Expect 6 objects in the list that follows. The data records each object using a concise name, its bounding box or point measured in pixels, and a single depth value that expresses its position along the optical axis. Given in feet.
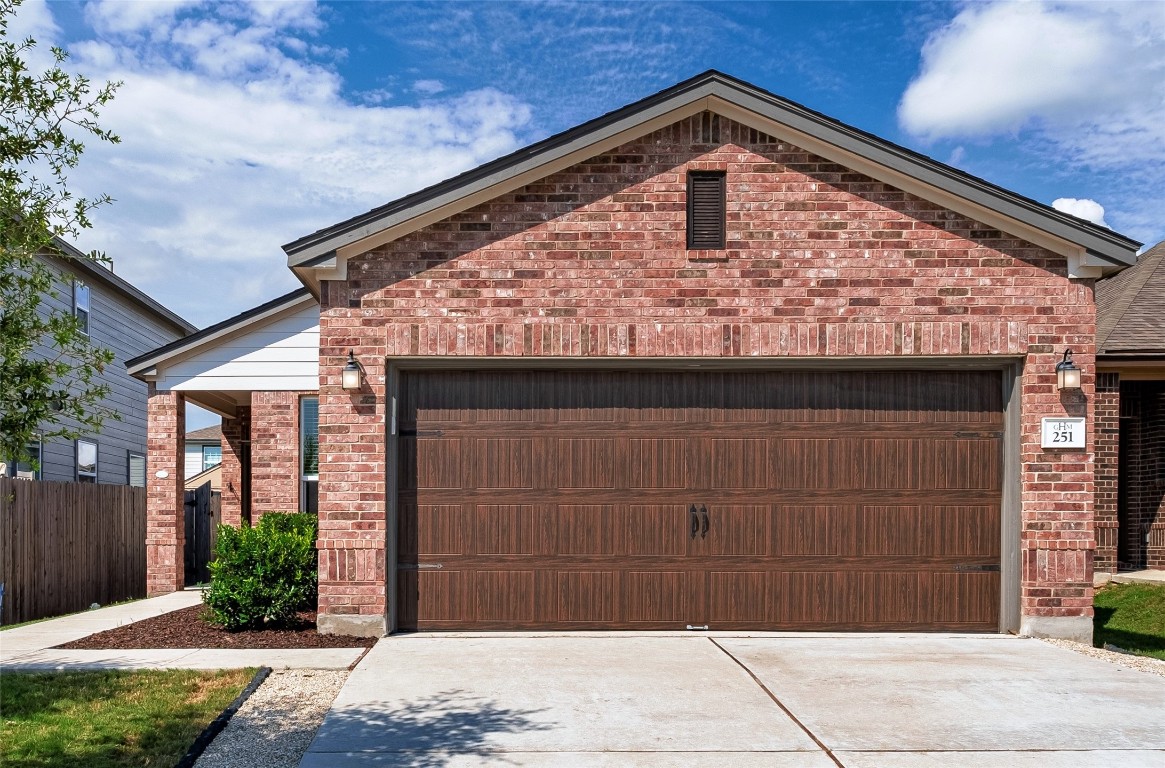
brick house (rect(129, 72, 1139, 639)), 29.50
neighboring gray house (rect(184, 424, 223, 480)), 115.55
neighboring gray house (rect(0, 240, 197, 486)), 57.21
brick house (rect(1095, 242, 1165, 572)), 42.06
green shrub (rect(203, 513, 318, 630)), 30.01
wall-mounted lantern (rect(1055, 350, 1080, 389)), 29.19
